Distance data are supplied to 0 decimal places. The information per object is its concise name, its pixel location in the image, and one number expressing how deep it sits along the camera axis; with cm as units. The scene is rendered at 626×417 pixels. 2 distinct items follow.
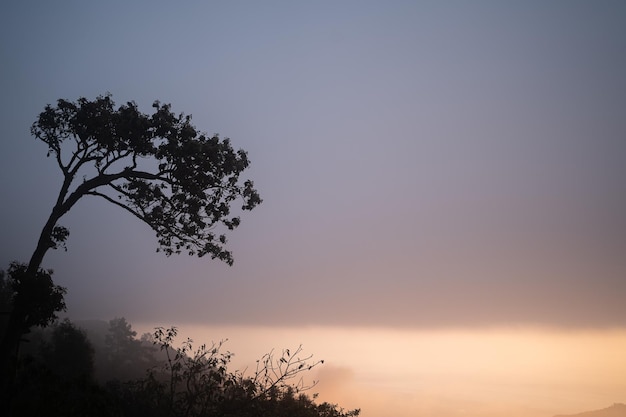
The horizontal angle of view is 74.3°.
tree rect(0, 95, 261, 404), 2366
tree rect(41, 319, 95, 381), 4557
